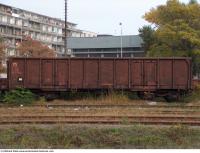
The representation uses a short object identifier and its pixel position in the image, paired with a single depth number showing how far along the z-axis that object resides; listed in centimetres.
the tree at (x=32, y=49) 9441
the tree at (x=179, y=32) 4862
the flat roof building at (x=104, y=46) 11006
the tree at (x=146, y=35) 8438
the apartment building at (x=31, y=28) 13662
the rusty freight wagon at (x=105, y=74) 2875
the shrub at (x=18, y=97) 2627
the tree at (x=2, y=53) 7093
